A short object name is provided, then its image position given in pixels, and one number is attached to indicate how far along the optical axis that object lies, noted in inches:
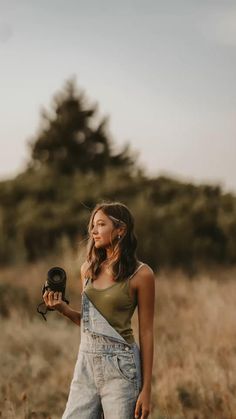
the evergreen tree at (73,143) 1009.5
